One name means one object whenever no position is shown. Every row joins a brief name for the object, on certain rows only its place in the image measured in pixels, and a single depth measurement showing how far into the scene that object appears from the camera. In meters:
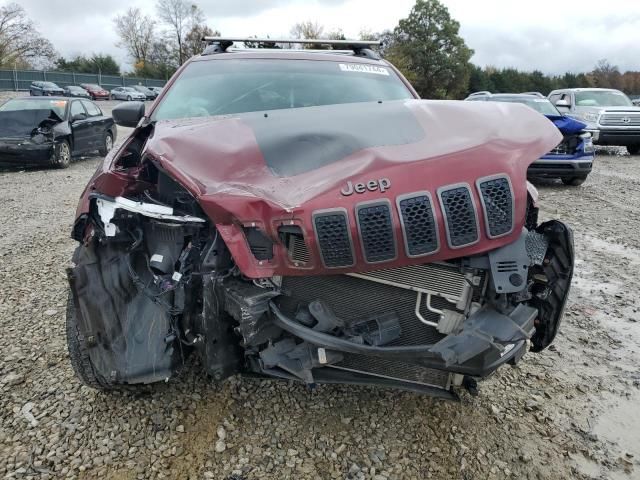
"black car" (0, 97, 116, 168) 9.14
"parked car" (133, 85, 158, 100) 42.47
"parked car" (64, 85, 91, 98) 34.00
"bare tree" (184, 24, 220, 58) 53.86
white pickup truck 12.58
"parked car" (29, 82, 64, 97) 31.84
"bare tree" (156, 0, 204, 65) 57.56
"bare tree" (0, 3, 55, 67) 45.59
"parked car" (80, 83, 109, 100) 41.66
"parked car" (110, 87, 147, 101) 41.34
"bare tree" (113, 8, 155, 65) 60.91
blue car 8.29
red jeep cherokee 1.86
